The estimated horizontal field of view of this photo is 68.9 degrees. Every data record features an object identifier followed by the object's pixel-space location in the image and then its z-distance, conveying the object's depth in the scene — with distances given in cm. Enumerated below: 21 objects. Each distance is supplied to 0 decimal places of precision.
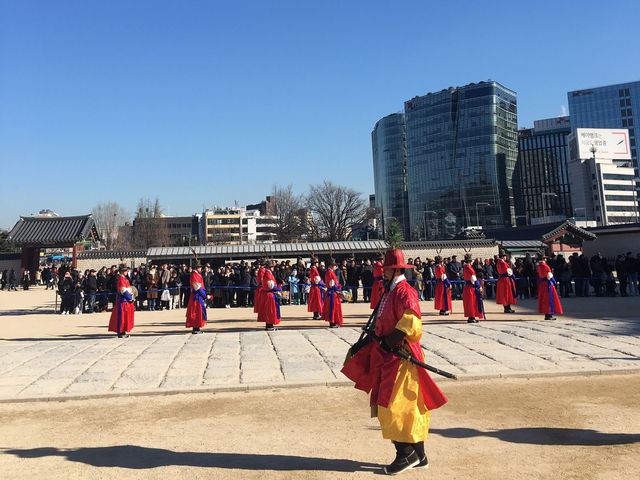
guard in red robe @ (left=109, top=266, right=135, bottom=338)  1147
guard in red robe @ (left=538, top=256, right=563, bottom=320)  1269
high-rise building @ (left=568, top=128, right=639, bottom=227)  9688
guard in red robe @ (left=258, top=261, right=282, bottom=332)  1217
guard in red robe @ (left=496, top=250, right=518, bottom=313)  1417
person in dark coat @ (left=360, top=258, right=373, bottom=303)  1980
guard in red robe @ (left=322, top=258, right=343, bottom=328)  1259
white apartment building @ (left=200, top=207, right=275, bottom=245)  10725
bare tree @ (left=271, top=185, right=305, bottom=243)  5774
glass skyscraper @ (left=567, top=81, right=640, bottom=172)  11688
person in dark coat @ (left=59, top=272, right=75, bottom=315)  1772
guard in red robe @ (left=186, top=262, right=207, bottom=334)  1178
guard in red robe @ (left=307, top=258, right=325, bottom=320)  1380
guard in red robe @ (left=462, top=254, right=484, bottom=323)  1270
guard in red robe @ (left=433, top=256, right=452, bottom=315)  1444
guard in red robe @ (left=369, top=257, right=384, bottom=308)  1336
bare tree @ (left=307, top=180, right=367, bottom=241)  5572
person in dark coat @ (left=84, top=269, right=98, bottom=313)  1797
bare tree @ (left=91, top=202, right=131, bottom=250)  6181
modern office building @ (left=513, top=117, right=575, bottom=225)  11387
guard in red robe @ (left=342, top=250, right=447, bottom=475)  407
